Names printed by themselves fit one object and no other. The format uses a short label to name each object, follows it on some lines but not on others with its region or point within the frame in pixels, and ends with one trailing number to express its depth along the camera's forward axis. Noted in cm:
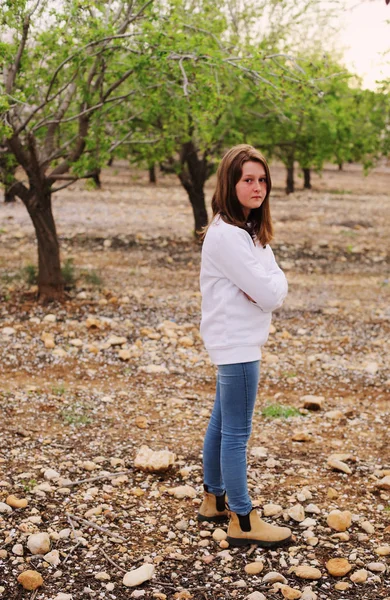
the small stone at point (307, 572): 340
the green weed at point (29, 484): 422
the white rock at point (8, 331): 798
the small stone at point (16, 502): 397
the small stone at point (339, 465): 473
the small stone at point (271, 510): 406
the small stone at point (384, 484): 446
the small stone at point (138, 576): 330
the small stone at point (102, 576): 335
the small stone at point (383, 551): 363
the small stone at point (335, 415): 586
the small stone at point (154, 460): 456
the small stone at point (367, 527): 389
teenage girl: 325
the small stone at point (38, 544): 352
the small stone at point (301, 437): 533
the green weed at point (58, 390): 616
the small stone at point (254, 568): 344
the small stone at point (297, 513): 400
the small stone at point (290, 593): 323
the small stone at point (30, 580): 322
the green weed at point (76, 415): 548
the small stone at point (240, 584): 333
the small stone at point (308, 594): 322
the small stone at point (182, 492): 428
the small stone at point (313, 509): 410
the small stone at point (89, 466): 459
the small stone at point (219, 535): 376
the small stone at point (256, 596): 320
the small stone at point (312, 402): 605
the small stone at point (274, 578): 337
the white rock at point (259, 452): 498
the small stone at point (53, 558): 346
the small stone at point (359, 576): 338
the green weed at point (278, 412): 587
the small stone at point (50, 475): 441
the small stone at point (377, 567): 348
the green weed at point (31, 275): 1012
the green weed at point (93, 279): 1046
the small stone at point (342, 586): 332
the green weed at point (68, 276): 1010
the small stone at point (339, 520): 389
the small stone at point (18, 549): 350
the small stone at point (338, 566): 343
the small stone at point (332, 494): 433
